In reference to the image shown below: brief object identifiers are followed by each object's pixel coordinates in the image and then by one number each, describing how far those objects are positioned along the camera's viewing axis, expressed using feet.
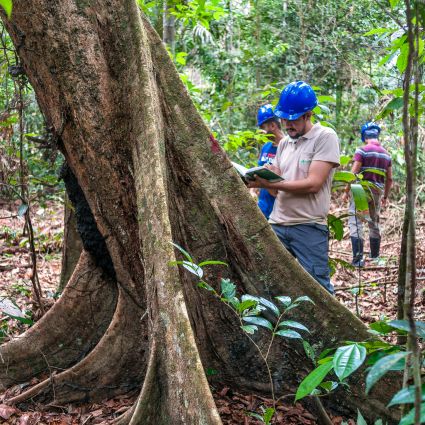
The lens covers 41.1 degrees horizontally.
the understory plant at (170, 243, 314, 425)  7.93
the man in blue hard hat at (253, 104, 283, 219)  16.47
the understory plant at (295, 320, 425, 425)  4.74
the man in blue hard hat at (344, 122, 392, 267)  24.75
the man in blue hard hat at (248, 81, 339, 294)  12.62
